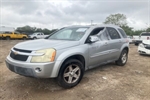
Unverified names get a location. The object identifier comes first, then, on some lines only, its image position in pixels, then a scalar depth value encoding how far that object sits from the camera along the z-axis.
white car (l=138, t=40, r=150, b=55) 5.60
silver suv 2.19
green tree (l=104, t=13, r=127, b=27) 30.11
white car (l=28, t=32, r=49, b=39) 19.00
